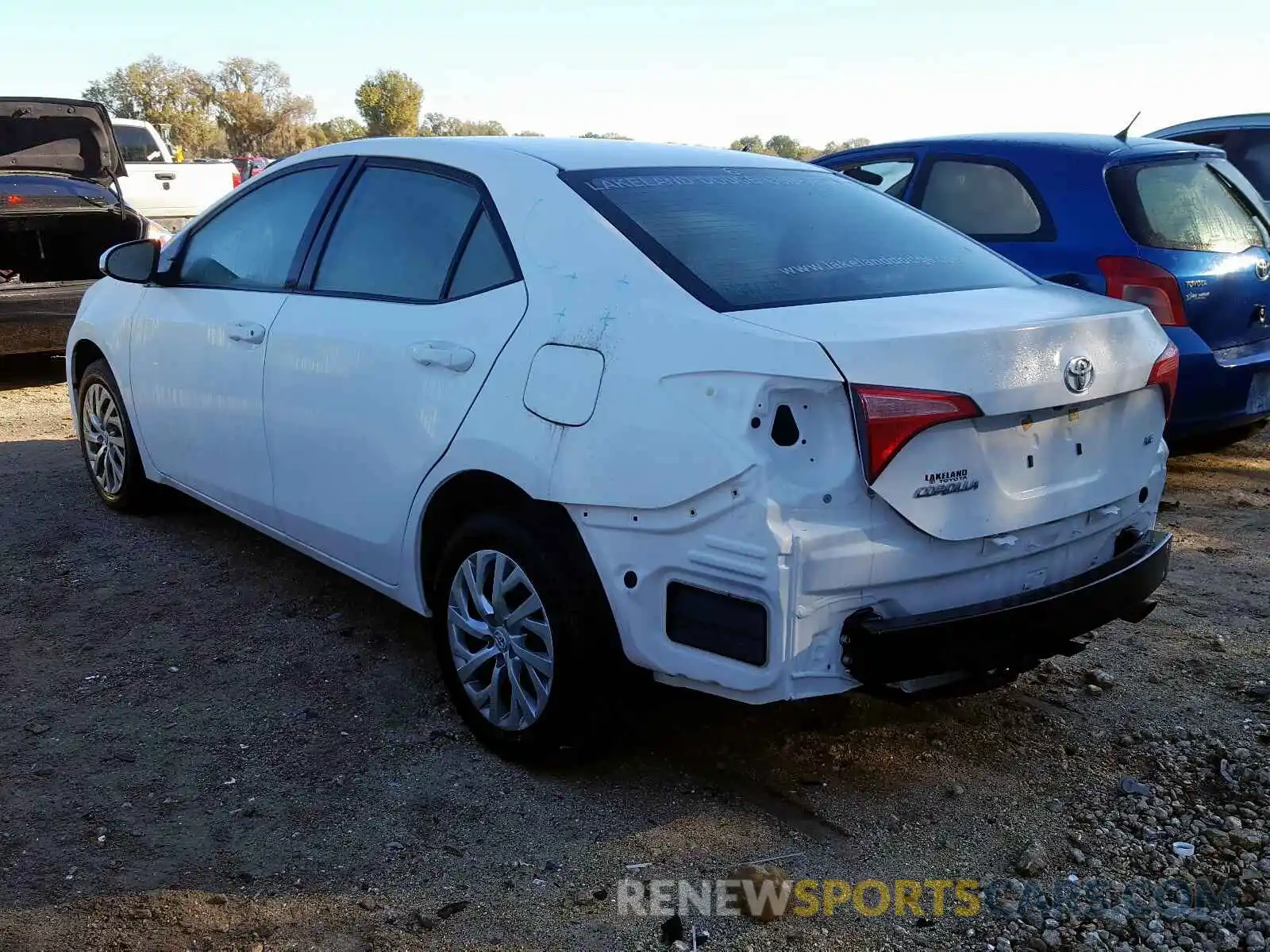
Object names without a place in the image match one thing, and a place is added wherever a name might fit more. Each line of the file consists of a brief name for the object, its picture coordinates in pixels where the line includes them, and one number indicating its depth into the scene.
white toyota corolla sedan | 2.71
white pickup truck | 11.92
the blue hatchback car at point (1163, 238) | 5.57
